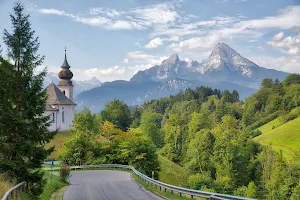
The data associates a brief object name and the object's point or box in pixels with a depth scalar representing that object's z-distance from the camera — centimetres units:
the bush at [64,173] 2820
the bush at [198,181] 4821
